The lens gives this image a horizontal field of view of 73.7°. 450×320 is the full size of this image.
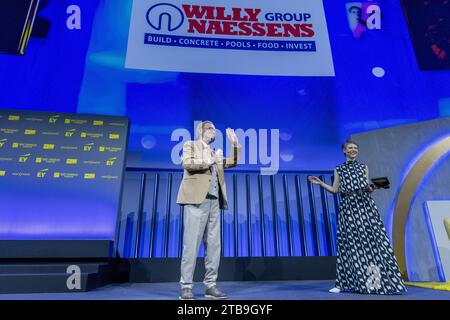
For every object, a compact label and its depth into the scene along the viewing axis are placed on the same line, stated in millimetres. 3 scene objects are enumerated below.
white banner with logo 4238
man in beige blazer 2062
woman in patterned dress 2254
